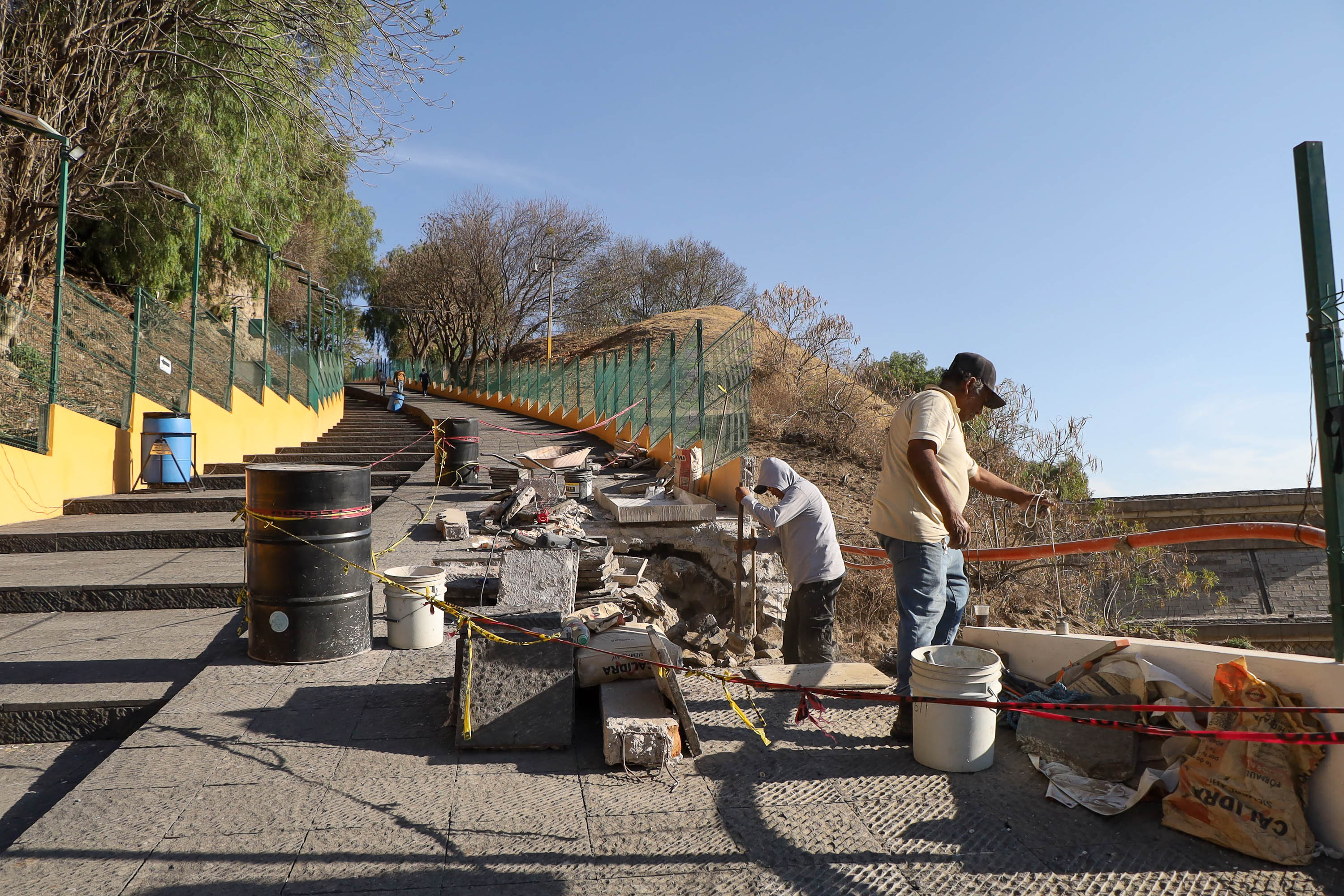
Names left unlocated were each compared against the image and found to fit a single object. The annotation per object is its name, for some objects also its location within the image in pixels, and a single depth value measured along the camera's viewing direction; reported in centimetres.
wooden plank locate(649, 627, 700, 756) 370
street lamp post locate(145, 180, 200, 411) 1281
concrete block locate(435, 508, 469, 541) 850
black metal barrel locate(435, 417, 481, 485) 1250
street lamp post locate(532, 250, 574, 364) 4350
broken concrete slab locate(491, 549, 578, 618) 585
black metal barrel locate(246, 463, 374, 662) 489
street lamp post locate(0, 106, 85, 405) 928
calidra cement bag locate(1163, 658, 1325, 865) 280
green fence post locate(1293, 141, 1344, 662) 294
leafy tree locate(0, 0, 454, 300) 1318
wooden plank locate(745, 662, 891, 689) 438
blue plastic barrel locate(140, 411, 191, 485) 1137
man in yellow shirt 374
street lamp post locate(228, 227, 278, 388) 1622
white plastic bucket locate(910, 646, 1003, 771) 350
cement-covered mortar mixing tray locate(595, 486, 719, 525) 927
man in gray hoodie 559
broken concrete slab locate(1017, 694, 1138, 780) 342
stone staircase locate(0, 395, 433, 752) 457
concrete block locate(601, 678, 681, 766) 359
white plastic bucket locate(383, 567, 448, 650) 519
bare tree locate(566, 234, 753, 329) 5678
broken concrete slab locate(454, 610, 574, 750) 382
